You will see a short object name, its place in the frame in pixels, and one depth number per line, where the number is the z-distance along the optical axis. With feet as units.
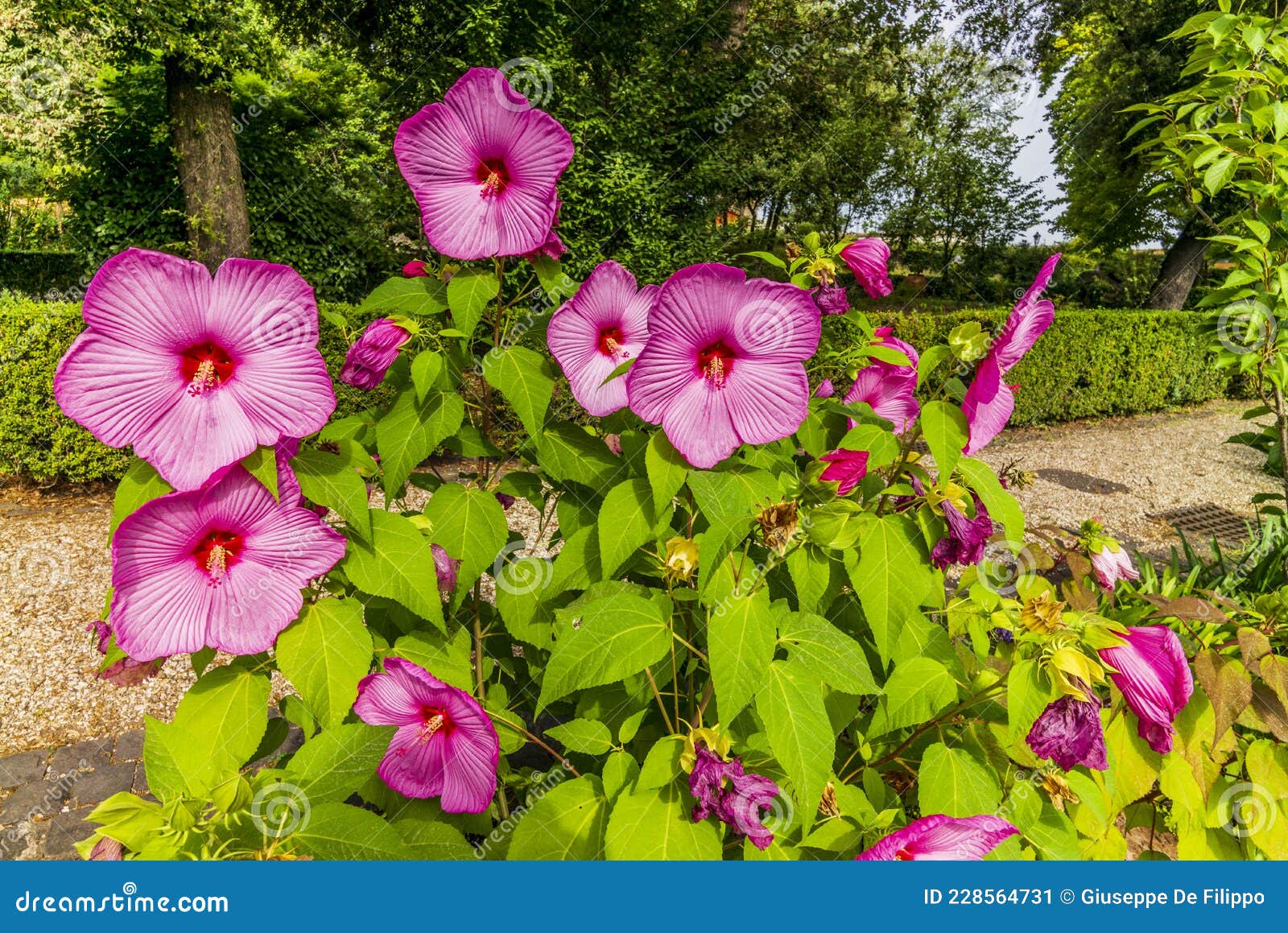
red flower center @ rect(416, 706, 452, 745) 3.57
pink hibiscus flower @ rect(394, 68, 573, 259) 3.26
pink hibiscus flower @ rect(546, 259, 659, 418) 3.37
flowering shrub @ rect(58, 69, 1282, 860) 2.78
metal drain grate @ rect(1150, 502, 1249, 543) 18.11
